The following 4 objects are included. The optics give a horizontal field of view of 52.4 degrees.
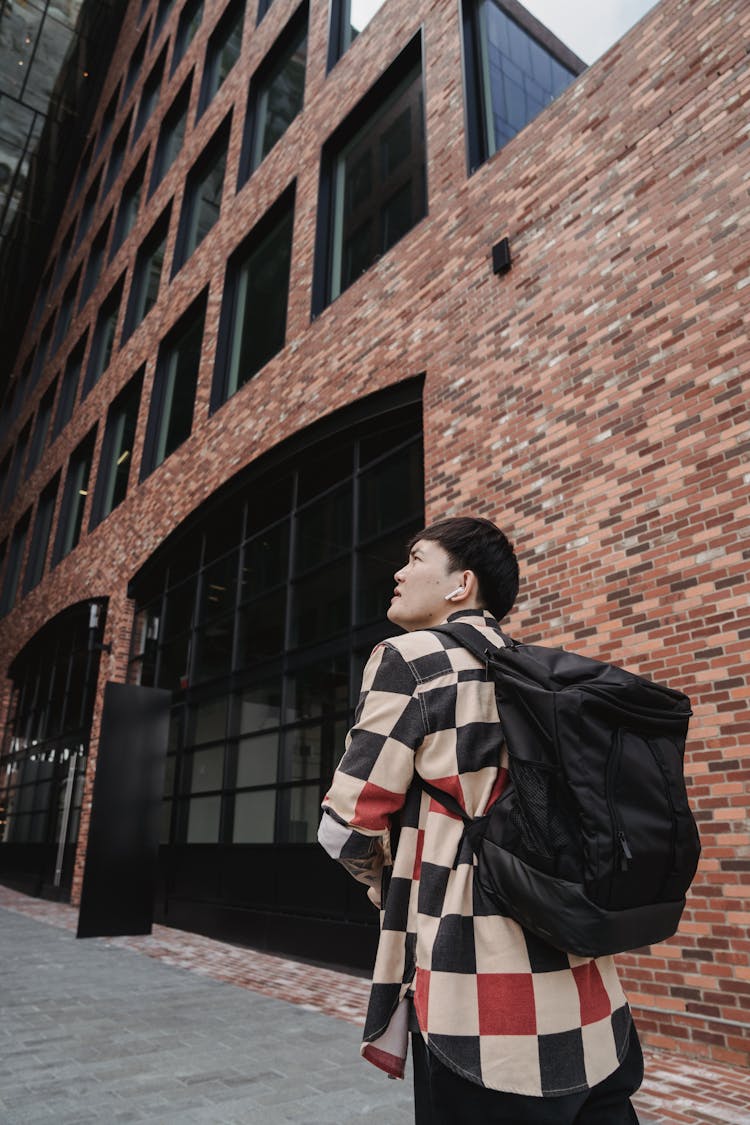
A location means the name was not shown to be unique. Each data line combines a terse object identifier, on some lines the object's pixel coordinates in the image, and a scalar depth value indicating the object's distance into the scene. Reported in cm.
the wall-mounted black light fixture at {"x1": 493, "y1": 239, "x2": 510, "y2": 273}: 688
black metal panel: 912
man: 121
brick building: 497
